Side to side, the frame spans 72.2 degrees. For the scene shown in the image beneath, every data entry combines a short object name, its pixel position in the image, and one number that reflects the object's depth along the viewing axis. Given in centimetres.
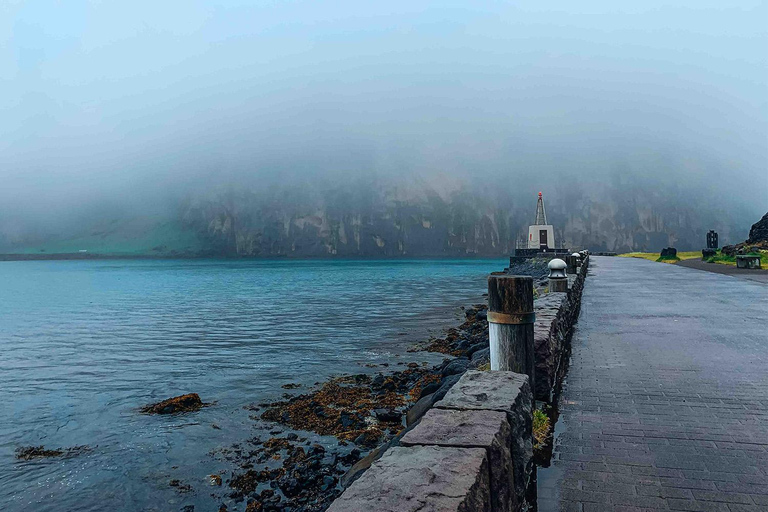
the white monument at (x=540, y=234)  7838
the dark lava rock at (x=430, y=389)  1001
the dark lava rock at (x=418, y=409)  862
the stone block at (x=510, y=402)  350
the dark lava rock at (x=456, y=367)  1117
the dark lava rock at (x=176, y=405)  1175
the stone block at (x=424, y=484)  235
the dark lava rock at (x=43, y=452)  945
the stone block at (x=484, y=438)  297
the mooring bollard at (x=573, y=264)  2150
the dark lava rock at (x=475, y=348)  1415
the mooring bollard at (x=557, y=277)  1077
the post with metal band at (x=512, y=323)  493
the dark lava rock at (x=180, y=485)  785
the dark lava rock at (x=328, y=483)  731
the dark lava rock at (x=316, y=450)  858
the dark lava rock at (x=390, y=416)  1014
